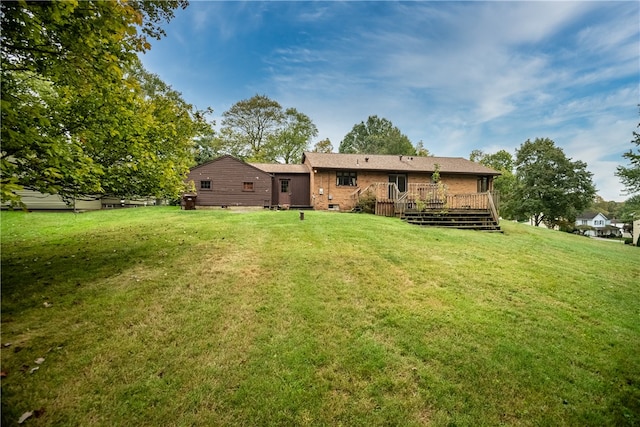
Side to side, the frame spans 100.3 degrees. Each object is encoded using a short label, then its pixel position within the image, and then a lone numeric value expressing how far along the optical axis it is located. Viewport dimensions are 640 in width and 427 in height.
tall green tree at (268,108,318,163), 37.50
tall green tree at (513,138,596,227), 30.17
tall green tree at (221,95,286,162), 35.75
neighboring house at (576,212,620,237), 62.47
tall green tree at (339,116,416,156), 43.84
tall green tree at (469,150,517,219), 35.12
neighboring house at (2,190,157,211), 15.84
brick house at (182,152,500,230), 15.27
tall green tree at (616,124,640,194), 16.58
